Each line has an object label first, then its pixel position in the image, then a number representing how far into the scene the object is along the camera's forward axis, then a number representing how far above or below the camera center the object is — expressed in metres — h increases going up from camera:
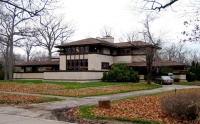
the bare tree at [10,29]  34.98 +7.20
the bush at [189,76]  37.78 -1.55
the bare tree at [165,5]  10.24 +3.11
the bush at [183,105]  8.21 -1.52
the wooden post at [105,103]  10.76 -1.82
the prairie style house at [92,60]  31.73 +1.29
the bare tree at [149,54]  26.49 +1.73
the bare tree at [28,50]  64.33 +5.85
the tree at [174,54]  67.19 +4.65
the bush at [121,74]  31.63 -0.90
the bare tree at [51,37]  52.24 +7.93
